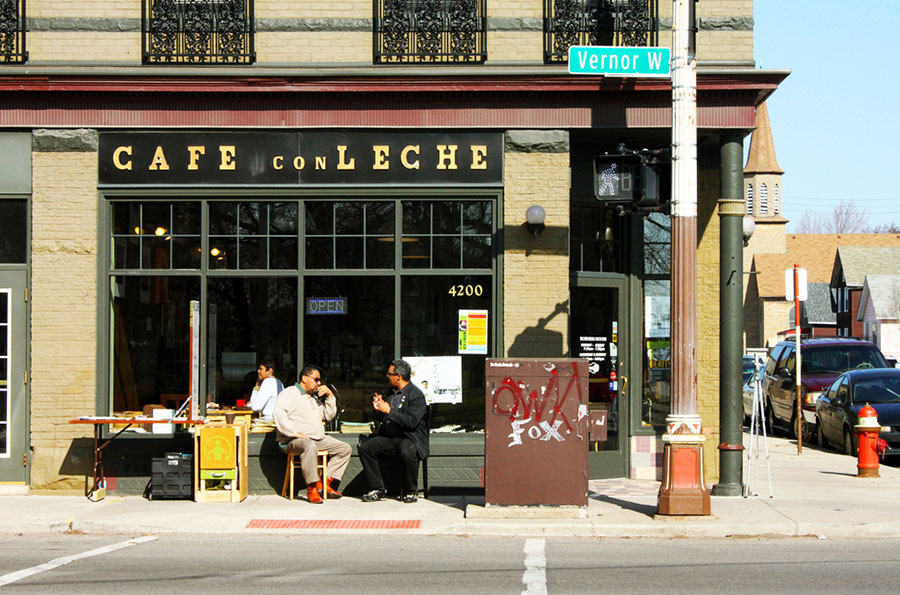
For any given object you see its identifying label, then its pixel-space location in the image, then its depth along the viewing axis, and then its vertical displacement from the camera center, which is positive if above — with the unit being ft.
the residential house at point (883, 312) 208.23 -0.71
